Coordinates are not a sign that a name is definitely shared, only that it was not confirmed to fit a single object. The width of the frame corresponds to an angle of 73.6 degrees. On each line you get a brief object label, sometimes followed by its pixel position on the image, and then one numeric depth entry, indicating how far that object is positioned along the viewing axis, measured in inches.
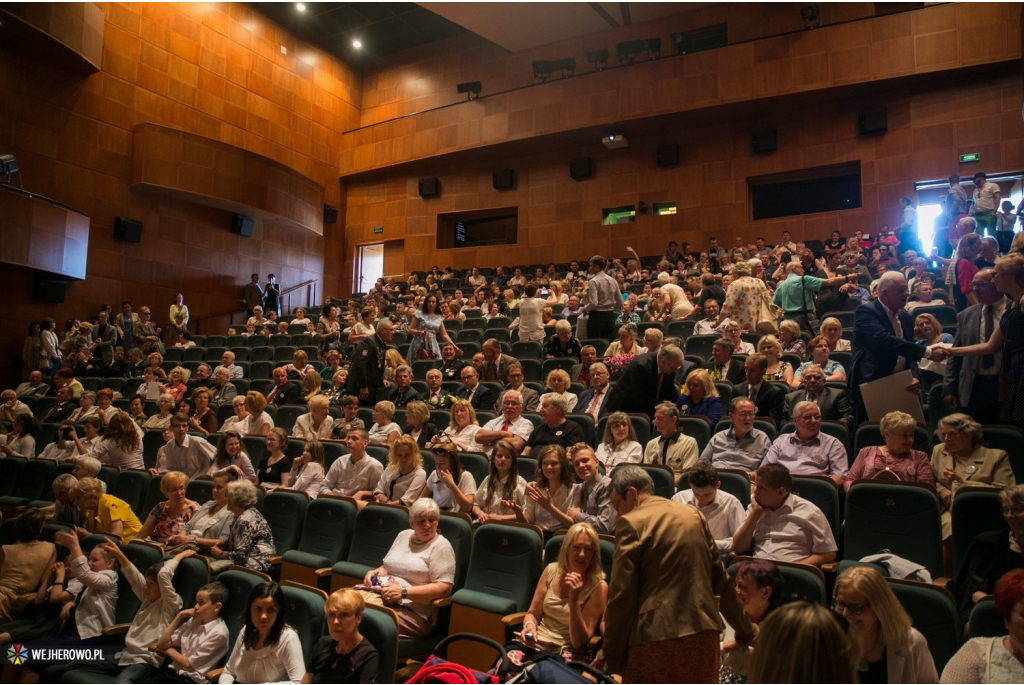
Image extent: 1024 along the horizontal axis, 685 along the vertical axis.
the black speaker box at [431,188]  613.9
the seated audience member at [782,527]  118.1
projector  512.4
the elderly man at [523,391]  220.7
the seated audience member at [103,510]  185.9
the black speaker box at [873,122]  430.3
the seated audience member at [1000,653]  77.0
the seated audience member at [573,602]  103.0
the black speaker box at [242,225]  542.6
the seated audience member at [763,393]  179.2
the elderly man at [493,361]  250.1
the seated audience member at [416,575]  128.5
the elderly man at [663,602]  82.2
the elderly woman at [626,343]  228.1
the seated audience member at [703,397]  178.7
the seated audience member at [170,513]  172.7
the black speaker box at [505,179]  580.7
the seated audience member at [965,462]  127.3
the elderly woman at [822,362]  192.7
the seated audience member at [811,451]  144.8
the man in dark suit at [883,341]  156.3
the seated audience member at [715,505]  124.5
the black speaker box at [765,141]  468.1
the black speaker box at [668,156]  506.9
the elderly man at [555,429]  177.6
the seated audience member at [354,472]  182.5
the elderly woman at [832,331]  202.8
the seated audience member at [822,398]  169.5
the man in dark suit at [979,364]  141.9
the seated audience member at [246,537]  155.4
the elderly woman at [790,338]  220.8
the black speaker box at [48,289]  417.4
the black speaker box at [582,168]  543.5
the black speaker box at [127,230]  469.7
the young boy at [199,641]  124.5
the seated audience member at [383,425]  209.6
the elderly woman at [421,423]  202.7
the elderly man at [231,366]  317.1
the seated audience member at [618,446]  163.5
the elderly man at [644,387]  190.7
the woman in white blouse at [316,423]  226.7
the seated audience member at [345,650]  105.1
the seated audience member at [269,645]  113.0
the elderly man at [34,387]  353.1
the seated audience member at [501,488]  156.1
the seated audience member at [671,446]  161.0
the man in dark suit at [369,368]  250.5
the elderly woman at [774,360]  197.5
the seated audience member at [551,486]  146.8
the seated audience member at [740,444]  155.1
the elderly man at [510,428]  188.2
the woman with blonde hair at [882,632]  78.0
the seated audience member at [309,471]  189.8
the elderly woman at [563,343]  257.8
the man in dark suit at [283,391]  277.6
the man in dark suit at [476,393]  231.0
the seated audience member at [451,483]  162.2
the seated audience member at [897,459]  134.6
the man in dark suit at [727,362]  207.6
